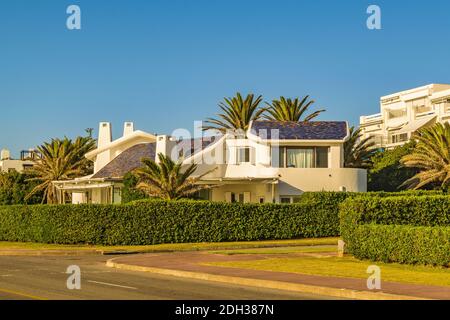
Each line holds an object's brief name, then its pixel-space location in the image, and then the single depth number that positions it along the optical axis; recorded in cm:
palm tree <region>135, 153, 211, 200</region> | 5178
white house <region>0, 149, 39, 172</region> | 12669
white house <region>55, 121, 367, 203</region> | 5800
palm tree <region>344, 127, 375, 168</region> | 7150
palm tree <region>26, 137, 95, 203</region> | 7719
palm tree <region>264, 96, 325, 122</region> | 7444
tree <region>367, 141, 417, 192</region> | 7531
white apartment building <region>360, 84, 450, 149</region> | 11025
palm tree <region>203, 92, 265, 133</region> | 7550
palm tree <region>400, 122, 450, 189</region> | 6391
